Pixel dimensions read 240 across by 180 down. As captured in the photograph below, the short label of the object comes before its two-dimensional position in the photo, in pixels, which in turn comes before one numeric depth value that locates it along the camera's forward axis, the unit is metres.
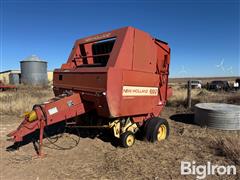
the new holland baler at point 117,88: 3.56
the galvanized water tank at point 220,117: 5.27
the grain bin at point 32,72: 19.80
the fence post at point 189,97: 7.78
